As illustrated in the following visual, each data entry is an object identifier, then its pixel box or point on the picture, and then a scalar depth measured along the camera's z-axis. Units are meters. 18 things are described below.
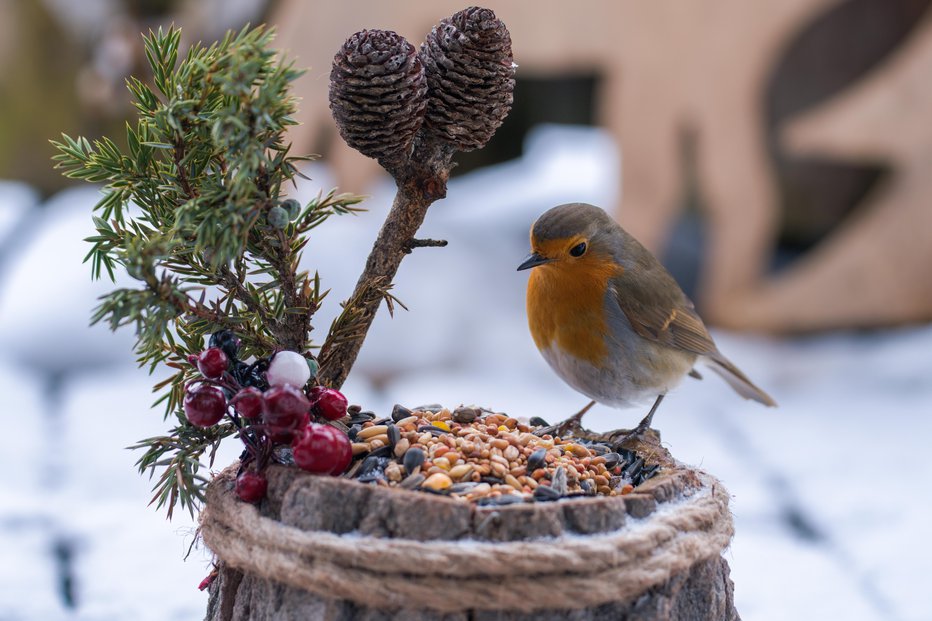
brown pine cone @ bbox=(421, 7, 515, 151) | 1.01
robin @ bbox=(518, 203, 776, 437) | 1.14
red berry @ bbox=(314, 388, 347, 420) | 1.01
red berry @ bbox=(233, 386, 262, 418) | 0.98
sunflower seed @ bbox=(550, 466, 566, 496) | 1.00
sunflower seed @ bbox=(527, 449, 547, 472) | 1.01
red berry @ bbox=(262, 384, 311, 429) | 0.98
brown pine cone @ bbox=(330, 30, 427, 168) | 0.99
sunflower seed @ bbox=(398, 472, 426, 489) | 0.98
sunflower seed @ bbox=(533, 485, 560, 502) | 0.99
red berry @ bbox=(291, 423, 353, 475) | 0.98
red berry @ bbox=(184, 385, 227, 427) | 0.98
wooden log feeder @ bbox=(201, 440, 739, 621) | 0.94
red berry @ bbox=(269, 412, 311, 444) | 0.98
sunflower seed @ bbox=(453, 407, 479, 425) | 1.06
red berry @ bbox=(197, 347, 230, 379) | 0.99
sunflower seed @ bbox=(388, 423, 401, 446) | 1.02
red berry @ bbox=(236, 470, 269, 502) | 0.98
